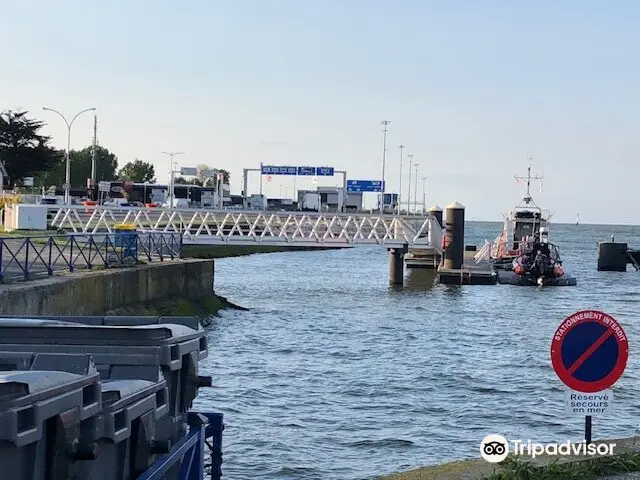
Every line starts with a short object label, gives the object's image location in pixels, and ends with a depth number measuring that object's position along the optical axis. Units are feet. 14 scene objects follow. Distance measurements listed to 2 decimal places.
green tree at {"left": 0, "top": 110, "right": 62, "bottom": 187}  314.14
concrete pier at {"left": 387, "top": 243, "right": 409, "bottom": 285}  183.32
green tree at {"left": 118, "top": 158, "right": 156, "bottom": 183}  546.67
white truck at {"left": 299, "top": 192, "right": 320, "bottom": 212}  345.41
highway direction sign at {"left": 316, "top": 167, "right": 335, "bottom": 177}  310.86
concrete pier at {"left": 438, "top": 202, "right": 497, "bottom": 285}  184.29
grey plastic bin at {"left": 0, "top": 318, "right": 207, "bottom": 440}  23.31
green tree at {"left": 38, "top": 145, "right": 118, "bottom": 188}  448.24
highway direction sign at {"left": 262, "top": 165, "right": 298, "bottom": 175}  304.50
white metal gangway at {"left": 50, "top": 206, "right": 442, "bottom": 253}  165.58
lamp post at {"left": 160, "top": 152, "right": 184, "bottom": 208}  236.16
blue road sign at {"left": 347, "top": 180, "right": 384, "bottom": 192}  361.92
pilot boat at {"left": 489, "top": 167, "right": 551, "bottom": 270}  219.61
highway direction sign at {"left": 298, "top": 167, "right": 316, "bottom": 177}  311.68
